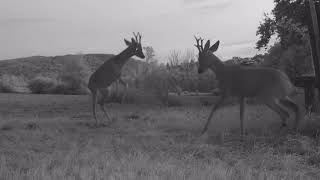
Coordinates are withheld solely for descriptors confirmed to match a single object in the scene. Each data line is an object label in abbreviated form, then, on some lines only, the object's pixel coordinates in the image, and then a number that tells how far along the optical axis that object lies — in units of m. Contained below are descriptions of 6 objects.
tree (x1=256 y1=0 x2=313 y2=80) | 15.96
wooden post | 10.55
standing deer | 9.99
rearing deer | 12.29
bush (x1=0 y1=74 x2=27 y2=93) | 27.36
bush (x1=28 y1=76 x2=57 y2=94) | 26.55
